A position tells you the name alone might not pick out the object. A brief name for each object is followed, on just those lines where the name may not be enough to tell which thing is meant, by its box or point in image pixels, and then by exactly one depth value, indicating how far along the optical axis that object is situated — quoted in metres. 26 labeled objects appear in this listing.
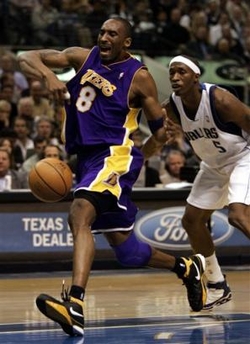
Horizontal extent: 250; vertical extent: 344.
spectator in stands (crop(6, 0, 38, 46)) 18.16
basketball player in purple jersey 7.90
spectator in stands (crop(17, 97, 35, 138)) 15.10
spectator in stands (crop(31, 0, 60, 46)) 18.16
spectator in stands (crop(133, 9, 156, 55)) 18.94
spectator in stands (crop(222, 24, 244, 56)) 19.52
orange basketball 8.09
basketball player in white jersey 8.66
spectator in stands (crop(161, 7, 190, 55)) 19.17
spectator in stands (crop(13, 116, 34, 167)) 14.06
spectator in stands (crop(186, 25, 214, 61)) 19.05
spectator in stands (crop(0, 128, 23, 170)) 13.38
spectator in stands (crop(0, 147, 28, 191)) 12.38
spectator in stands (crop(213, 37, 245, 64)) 19.17
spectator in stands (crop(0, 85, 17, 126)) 15.46
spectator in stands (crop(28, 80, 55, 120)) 15.77
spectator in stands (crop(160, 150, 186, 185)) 13.40
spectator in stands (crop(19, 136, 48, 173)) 13.27
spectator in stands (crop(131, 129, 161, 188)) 13.22
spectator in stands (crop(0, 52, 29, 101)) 16.41
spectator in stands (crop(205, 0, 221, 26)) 19.86
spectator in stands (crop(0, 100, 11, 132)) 14.74
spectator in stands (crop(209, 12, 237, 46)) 19.59
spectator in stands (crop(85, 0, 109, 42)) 18.54
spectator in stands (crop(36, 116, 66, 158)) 14.24
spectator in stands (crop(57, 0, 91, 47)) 18.28
